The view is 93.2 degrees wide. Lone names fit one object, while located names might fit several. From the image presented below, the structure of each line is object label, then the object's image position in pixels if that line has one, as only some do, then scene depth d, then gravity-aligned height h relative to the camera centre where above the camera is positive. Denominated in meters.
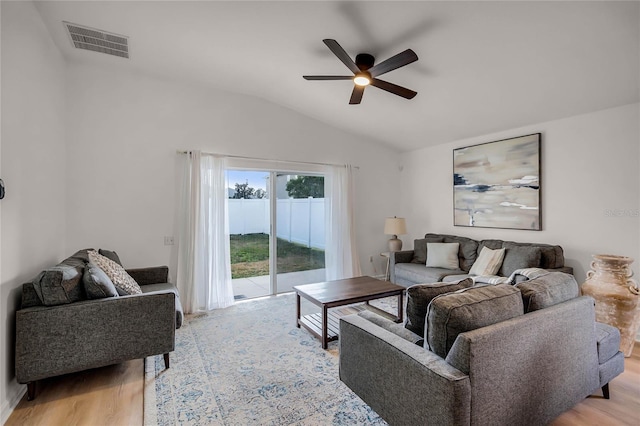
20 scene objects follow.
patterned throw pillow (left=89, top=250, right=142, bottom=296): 2.63 -0.59
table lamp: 5.12 -0.32
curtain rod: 4.11 +0.78
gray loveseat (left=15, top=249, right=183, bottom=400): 2.09 -0.87
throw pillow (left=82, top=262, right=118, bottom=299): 2.28 -0.57
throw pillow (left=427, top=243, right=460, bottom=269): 4.34 -0.66
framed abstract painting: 3.89 +0.37
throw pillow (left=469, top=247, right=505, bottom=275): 3.80 -0.67
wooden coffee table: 2.98 -0.89
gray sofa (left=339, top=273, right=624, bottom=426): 1.33 -0.75
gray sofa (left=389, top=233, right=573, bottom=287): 3.49 -0.64
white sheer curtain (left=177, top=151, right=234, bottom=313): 4.00 -0.38
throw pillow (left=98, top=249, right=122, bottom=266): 3.31 -0.49
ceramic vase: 2.67 -0.78
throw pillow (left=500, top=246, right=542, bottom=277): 3.49 -0.57
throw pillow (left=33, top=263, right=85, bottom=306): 2.13 -0.55
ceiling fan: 2.36 +1.22
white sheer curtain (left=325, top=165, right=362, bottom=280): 5.14 -0.27
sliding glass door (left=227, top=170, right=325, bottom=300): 4.51 -0.32
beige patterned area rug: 1.99 -1.36
